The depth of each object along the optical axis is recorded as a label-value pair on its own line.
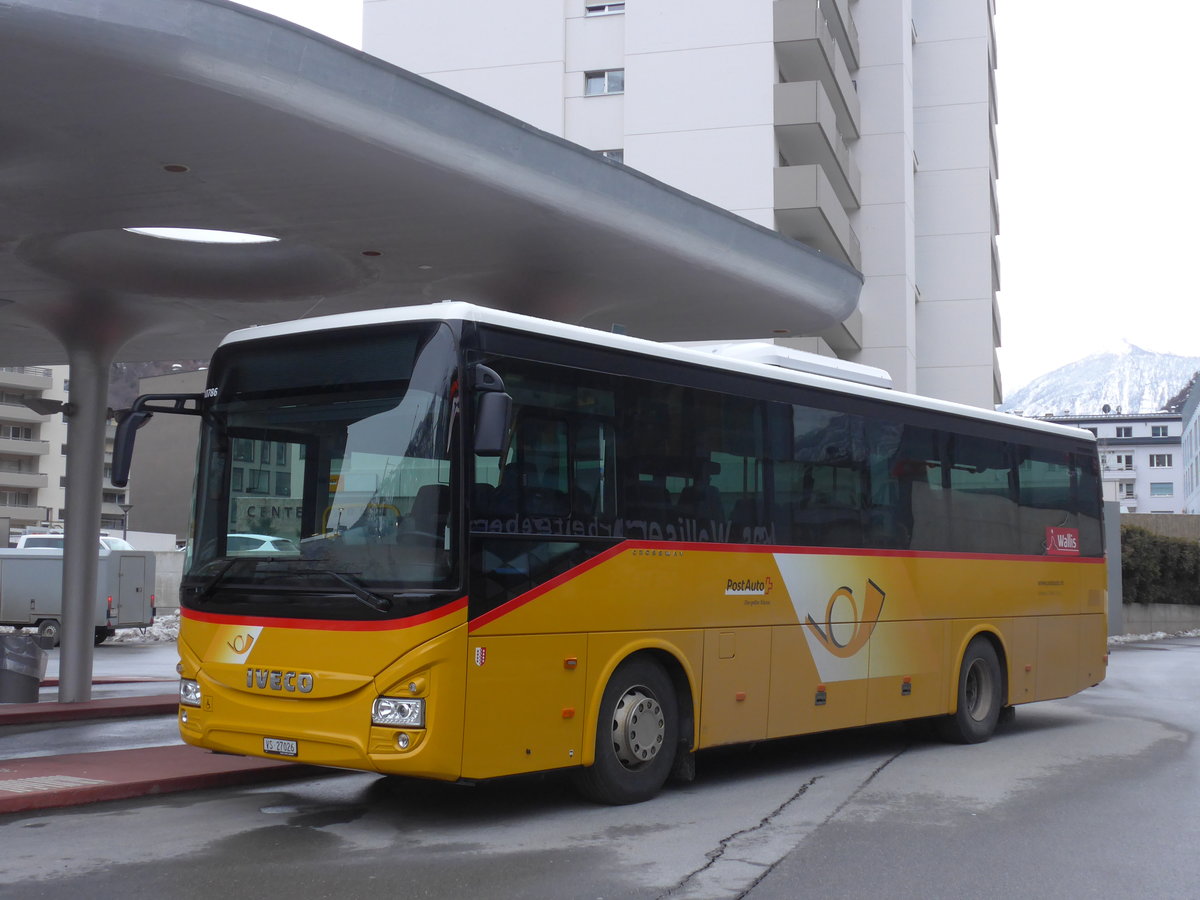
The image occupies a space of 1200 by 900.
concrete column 16.00
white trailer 27.17
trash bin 16.02
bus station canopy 10.20
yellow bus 8.37
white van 33.19
